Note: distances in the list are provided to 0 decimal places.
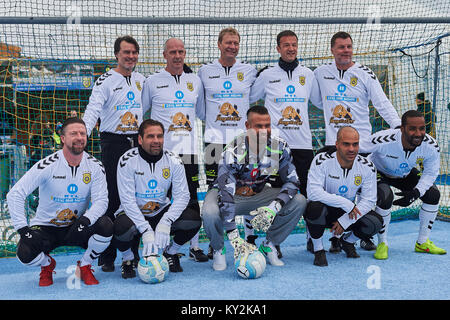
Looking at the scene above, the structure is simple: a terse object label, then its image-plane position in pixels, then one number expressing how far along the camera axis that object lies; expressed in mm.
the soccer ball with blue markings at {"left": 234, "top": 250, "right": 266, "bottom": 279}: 3676
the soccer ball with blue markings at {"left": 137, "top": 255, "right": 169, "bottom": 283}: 3609
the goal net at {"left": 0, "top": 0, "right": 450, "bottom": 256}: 5145
